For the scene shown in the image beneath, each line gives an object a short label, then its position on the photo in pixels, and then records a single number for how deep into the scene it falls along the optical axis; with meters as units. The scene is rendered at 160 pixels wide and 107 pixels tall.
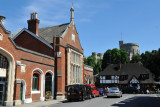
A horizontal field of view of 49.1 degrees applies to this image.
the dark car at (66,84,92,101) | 18.91
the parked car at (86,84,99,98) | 23.65
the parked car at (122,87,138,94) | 40.49
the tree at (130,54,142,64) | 72.44
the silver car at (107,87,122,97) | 23.36
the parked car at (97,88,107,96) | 29.64
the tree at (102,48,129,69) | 66.12
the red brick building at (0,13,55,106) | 15.57
